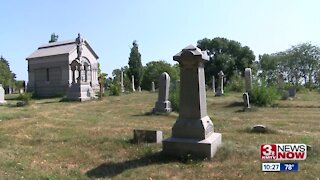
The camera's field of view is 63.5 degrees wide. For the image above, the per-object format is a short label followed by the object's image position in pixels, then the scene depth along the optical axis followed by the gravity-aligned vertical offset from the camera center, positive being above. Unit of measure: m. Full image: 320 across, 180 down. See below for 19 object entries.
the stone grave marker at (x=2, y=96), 16.24 -0.22
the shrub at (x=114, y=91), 22.78 +0.00
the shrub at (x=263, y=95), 15.44 -0.37
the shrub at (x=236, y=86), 27.14 +0.37
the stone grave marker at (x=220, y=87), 22.38 +0.23
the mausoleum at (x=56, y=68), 27.16 +2.66
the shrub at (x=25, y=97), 15.72 -0.30
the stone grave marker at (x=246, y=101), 14.27 -0.65
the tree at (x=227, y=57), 49.21 +6.33
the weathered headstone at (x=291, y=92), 20.48 -0.31
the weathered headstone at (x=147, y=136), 6.63 -1.18
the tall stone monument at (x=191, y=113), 5.63 -0.53
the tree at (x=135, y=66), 43.04 +4.12
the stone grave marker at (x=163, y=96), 12.66 -0.28
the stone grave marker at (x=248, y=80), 16.59 +0.59
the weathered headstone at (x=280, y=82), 24.36 +0.68
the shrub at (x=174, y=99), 13.15 -0.46
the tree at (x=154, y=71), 57.16 +4.53
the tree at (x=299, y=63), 53.74 +5.45
